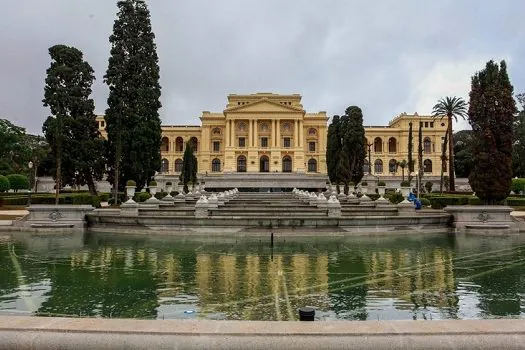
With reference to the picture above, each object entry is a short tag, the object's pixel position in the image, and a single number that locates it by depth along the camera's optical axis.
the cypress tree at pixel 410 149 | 45.39
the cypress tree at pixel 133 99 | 31.58
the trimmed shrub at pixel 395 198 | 31.03
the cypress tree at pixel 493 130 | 21.05
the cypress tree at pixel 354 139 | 42.12
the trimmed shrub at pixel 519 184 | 41.38
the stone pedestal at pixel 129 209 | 20.11
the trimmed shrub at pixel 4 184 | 35.69
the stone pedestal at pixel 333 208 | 18.12
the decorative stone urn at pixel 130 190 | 23.36
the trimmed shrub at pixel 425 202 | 29.84
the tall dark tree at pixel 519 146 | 55.16
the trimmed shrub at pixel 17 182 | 41.53
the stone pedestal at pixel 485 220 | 17.03
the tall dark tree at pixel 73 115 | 30.44
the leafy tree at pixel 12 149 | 51.34
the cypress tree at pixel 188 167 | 52.06
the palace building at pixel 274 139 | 86.88
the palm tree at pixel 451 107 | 54.97
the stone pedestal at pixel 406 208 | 19.91
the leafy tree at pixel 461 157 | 76.46
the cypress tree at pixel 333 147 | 47.94
